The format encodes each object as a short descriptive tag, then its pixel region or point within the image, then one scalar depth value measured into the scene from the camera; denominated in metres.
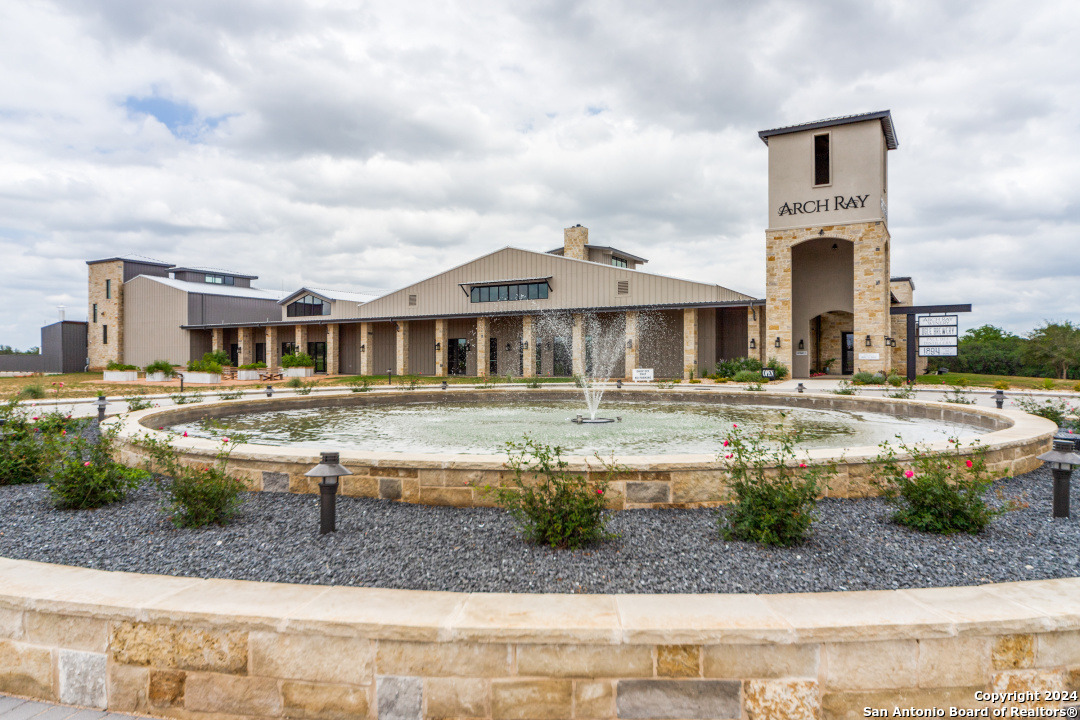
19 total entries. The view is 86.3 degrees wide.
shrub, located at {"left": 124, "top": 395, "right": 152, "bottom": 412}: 10.50
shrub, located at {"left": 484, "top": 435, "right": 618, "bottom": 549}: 3.88
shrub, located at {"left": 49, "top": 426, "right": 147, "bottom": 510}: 4.90
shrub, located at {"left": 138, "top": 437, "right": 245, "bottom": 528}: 4.38
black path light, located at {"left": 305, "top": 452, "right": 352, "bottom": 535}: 4.20
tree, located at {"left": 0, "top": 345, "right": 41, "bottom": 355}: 46.81
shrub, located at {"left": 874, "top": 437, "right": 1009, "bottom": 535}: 4.14
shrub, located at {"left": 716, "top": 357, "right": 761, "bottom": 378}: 24.50
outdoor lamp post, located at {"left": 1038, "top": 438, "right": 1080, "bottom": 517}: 4.48
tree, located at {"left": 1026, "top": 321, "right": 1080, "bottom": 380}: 29.36
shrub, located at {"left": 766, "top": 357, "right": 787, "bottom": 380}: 24.09
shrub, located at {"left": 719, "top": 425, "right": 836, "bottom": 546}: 3.90
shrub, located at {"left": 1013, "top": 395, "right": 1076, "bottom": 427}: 8.59
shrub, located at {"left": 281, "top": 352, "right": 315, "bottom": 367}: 32.09
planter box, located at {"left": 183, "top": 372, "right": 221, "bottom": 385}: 28.13
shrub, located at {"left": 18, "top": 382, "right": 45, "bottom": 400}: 15.16
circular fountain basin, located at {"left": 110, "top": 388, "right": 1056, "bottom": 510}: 4.75
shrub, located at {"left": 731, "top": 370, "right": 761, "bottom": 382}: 22.28
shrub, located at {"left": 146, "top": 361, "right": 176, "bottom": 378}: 28.38
